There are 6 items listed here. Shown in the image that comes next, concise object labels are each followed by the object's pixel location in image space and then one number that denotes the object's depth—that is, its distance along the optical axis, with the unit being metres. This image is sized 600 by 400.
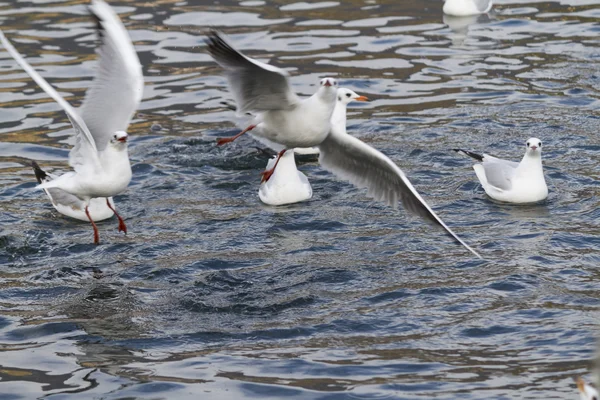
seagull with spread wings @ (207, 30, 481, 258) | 7.76
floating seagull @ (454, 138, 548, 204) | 10.48
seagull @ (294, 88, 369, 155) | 12.12
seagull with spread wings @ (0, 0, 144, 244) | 8.68
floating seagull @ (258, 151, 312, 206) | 10.68
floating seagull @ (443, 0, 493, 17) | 17.58
